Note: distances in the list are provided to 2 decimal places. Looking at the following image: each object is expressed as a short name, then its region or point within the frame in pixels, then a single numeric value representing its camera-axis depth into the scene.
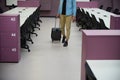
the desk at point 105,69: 2.10
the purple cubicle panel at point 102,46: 2.72
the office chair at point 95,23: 6.26
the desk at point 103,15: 6.23
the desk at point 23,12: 7.11
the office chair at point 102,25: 5.47
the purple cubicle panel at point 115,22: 4.26
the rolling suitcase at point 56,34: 7.46
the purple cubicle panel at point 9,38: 5.24
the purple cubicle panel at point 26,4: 11.20
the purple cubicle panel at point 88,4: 11.24
